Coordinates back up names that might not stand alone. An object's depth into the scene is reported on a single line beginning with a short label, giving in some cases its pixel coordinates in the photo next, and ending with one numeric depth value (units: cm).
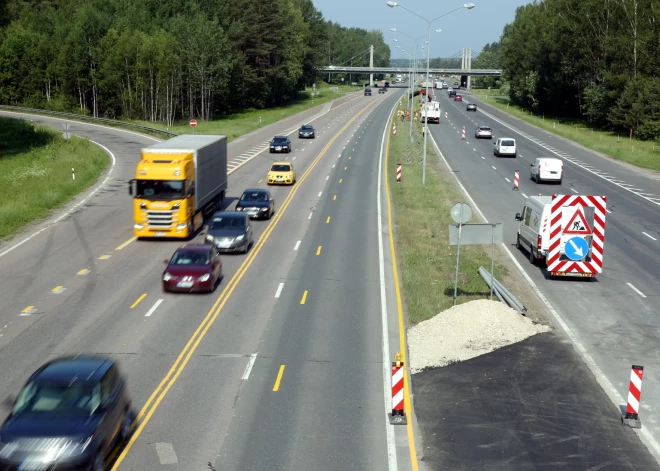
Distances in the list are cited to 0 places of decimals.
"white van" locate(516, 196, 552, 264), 2739
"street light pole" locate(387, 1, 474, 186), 4358
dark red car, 2391
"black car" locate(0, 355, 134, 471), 1152
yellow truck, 3130
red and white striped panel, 2625
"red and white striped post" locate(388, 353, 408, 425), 1516
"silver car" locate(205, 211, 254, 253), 2962
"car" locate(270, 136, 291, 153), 6481
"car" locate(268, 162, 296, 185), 4794
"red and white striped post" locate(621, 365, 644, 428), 1505
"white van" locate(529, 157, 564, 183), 5000
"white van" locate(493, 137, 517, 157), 6425
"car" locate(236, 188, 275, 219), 3678
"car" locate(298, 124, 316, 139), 7731
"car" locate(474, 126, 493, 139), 7894
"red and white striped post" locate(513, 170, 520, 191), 4760
